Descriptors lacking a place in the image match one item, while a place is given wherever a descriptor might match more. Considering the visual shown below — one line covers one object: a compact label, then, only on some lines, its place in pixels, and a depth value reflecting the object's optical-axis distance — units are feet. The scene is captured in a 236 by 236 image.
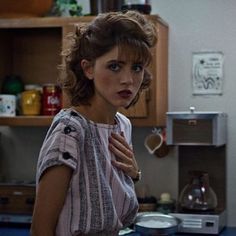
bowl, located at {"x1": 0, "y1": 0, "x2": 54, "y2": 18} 8.50
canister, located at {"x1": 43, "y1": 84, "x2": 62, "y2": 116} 8.71
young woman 4.08
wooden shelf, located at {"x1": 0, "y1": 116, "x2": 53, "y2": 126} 8.49
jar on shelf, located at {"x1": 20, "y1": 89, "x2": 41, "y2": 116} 8.77
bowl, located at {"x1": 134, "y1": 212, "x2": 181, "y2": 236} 7.50
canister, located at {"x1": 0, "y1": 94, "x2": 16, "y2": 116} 8.64
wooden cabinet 8.13
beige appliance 7.99
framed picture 8.88
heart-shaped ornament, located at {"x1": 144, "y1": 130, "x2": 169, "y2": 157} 8.92
